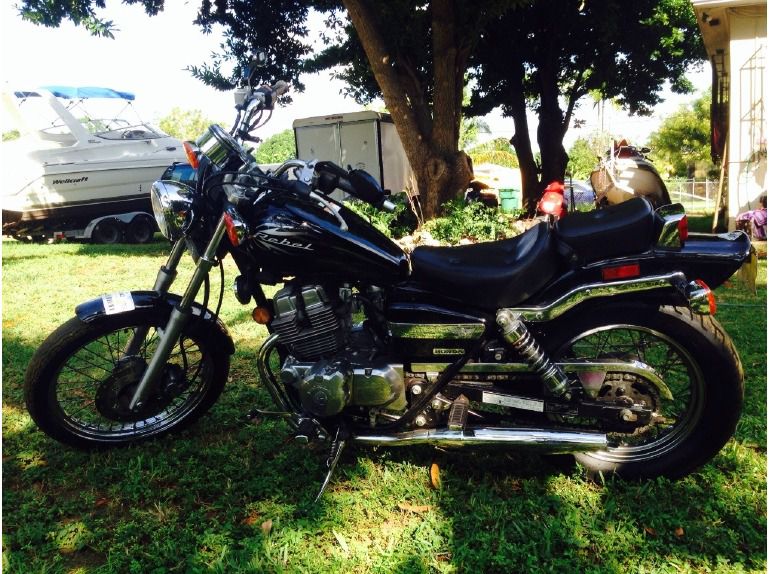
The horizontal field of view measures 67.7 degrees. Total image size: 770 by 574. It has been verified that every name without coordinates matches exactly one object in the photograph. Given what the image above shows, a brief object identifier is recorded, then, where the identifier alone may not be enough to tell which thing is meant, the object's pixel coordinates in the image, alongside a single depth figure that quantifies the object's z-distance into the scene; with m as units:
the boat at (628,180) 9.46
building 8.62
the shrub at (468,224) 8.78
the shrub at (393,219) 9.63
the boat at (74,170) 11.78
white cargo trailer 13.84
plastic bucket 12.31
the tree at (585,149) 14.06
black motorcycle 2.38
